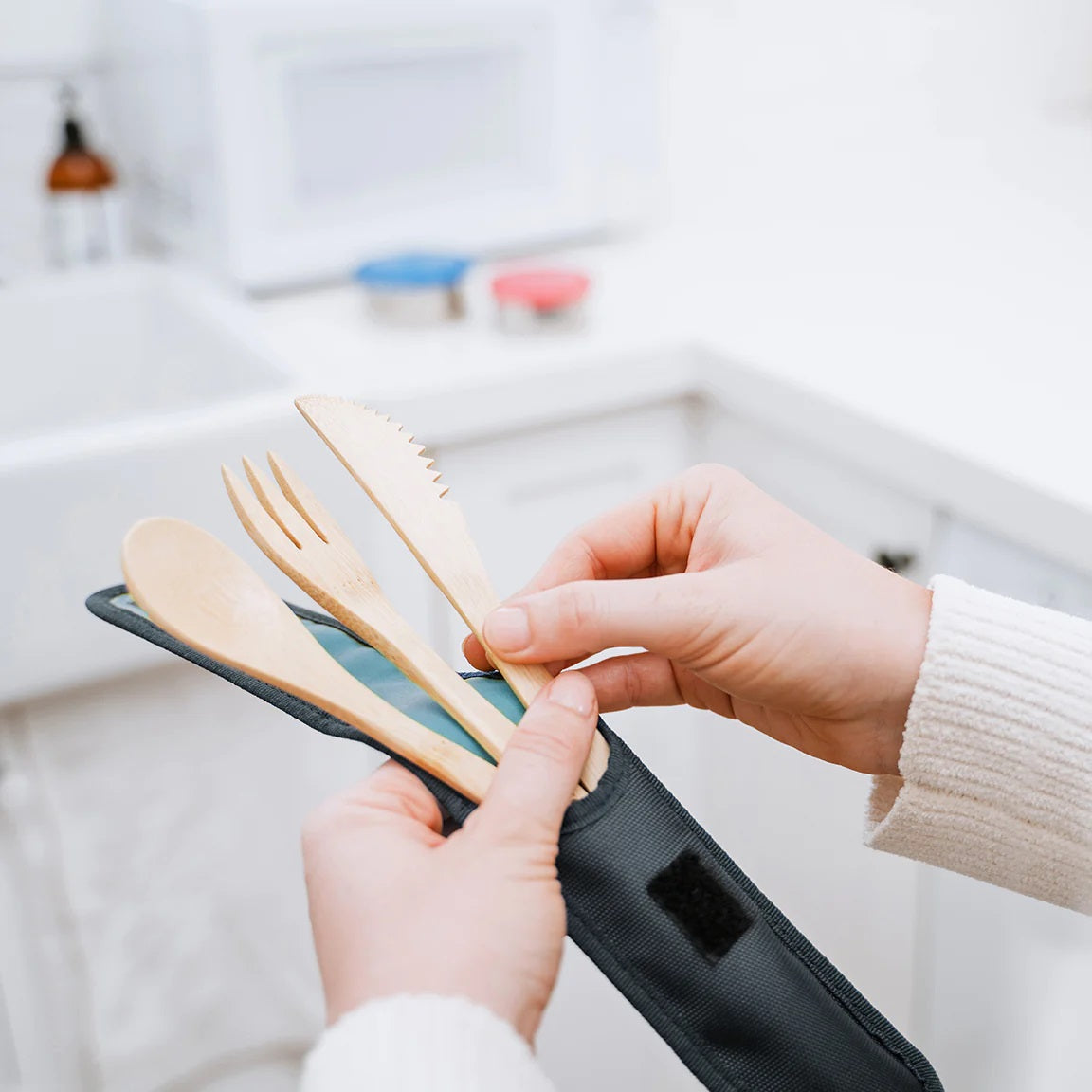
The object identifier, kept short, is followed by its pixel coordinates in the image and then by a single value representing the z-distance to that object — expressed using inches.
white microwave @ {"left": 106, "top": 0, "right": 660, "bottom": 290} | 40.5
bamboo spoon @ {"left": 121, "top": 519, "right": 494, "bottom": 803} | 17.7
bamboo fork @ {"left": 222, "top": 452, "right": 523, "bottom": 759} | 19.8
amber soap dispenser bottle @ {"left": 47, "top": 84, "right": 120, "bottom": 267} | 45.4
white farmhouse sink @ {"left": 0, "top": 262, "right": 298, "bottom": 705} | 30.5
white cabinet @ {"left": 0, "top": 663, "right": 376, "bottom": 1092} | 34.1
